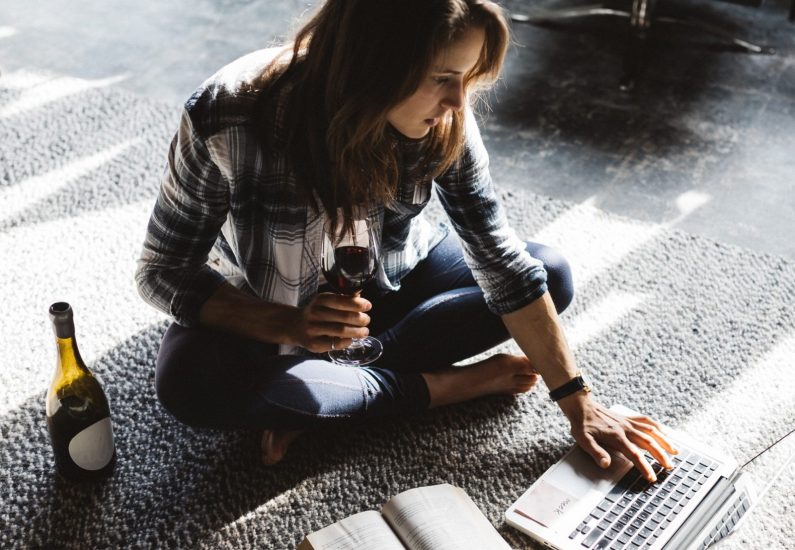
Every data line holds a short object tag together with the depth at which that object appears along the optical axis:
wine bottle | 1.30
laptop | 1.20
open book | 1.17
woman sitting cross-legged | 1.08
